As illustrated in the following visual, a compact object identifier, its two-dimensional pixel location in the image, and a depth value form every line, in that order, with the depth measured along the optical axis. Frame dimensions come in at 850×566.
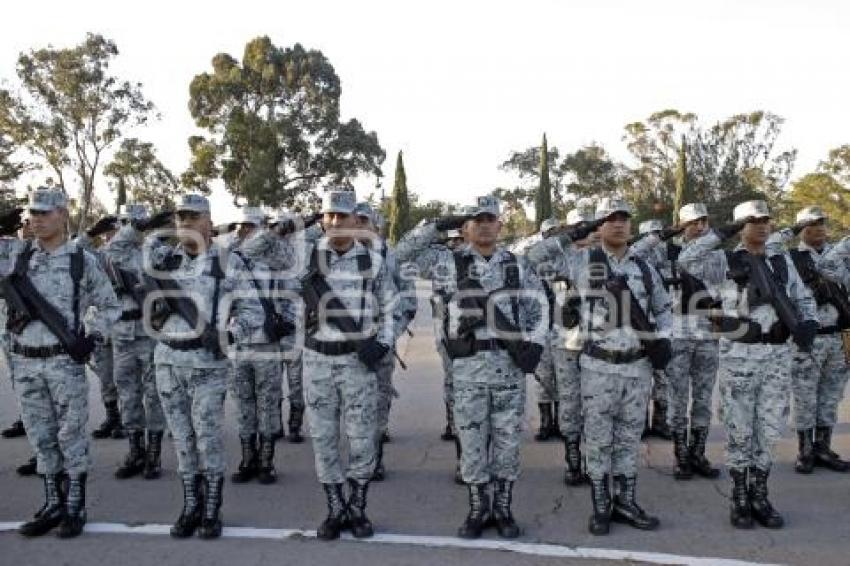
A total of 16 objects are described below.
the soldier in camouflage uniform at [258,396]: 5.43
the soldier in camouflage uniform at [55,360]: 4.29
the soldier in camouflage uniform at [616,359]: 4.33
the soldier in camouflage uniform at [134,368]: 5.45
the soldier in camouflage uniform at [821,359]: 5.52
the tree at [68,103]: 30.12
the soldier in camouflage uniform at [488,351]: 4.24
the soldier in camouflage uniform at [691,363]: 5.41
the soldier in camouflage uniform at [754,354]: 4.36
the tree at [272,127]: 33.22
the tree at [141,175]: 31.64
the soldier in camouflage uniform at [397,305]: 4.53
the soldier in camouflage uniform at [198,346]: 4.27
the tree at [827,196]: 36.09
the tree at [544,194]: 40.50
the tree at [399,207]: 37.12
